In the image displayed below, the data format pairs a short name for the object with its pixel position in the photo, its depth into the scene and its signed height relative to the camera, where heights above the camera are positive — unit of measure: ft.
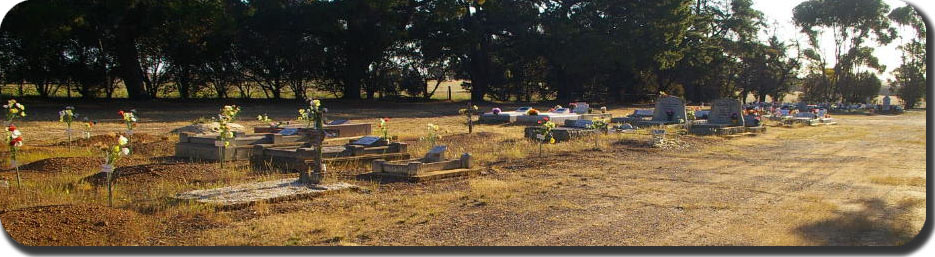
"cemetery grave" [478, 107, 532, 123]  84.17 -1.91
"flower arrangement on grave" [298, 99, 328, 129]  31.48 -0.28
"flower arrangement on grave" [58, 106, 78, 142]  46.41 -0.43
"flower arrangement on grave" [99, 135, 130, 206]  24.34 -1.85
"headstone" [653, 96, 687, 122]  78.02 -1.31
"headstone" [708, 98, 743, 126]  71.10 -1.72
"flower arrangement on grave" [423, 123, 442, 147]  46.65 -2.00
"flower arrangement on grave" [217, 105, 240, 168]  38.74 -1.77
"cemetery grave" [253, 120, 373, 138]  54.03 -2.00
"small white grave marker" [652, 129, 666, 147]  52.13 -3.06
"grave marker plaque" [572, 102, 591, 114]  96.53 -1.22
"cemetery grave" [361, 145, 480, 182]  32.99 -3.33
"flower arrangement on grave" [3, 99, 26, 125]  38.12 -0.13
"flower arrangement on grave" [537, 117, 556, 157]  51.51 -2.45
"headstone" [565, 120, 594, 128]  62.36 -2.22
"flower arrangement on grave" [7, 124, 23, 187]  28.35 -1.28
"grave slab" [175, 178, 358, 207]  25.50 -3.51
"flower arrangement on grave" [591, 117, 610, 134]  55.67 -2.26
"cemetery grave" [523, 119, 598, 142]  57.21 -2.69
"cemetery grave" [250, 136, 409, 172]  36.88 -2.88
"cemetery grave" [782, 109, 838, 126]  88.53 -3.14
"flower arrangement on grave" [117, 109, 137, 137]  46.75 -0.79
